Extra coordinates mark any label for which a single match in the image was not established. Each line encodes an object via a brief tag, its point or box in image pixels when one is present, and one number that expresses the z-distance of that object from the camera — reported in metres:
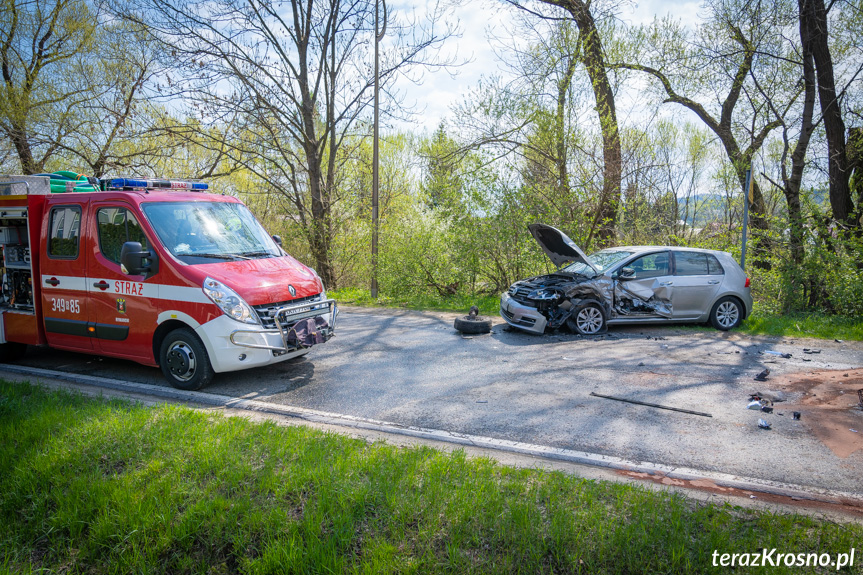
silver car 9.39
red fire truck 5.93
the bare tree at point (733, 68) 13.67
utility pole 14.89
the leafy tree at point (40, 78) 17.16
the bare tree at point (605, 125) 13.02
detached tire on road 9.64
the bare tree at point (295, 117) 15.58
